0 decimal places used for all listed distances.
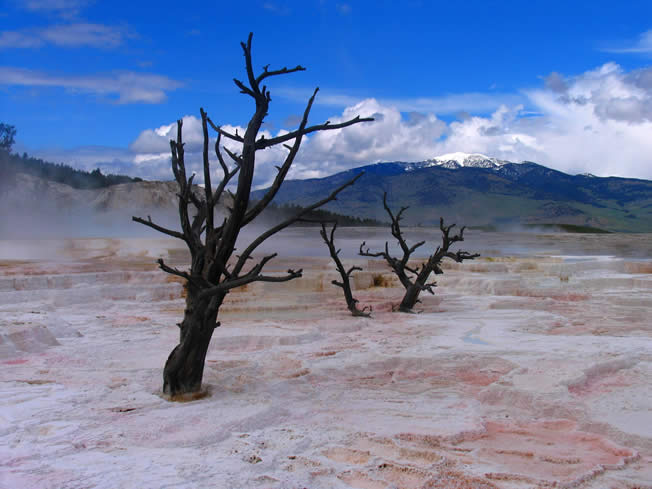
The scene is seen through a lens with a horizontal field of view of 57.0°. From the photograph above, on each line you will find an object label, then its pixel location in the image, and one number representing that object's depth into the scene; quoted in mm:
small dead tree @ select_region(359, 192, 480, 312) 13531
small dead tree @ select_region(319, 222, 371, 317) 12617
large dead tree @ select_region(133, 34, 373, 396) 5488
